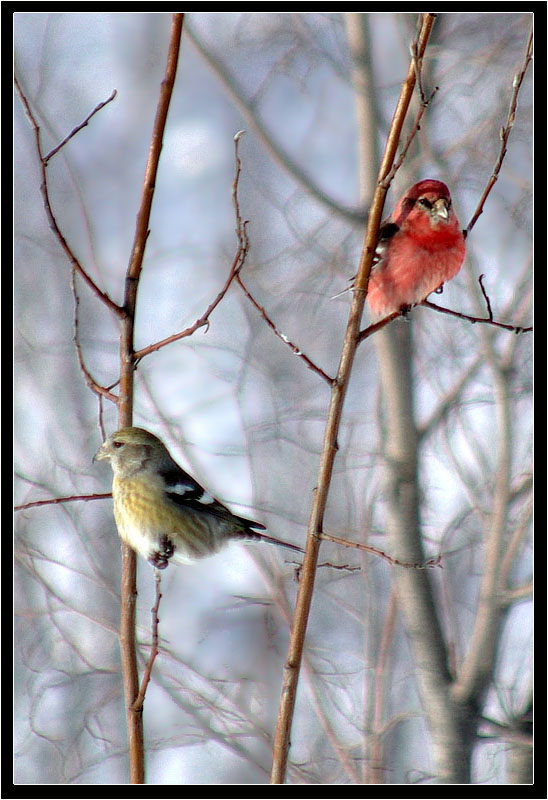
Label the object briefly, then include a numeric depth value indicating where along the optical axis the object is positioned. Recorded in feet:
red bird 28.35
